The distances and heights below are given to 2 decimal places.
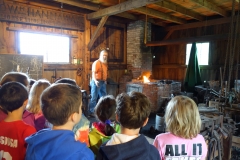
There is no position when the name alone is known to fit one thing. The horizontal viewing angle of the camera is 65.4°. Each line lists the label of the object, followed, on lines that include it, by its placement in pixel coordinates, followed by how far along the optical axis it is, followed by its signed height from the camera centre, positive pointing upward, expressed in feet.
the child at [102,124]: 4.91 -1.71
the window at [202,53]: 23.63 +1.44
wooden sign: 15.16 +4.20
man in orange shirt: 17.38 -1.54
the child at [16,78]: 6.80 -0.58
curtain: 21.02 -0.88
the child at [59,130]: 3.14 -1.21
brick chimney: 22.34 +1.63
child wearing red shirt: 4.16 -1.45
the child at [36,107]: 5.83 -1.38
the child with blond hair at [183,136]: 4.50 -1.76
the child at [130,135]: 3.44 -1.43
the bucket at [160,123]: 12.06 -3.85
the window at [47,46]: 16.57 +1.56
